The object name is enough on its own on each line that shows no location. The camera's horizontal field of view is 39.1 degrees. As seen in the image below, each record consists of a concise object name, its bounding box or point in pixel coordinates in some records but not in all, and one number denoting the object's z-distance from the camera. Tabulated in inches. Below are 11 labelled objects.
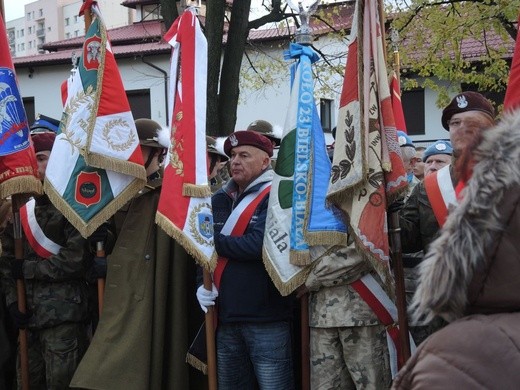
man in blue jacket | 173.0
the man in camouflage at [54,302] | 187.3
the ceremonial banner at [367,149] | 153.0
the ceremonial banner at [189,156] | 171.8
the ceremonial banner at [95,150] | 181.8
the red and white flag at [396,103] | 178.9
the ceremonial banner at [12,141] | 184.7
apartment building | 3395.7
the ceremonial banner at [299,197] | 169.2
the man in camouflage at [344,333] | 161.2
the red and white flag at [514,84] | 151.9
